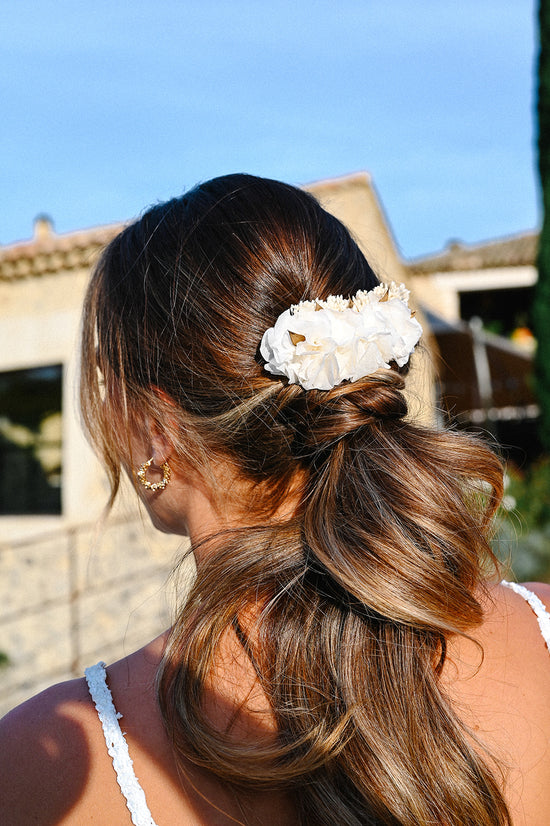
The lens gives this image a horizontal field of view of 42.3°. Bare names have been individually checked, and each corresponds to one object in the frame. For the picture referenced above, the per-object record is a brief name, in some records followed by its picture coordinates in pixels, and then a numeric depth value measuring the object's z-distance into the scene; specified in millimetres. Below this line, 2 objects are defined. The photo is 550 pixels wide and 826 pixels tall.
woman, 994
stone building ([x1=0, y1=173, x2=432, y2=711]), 6016
